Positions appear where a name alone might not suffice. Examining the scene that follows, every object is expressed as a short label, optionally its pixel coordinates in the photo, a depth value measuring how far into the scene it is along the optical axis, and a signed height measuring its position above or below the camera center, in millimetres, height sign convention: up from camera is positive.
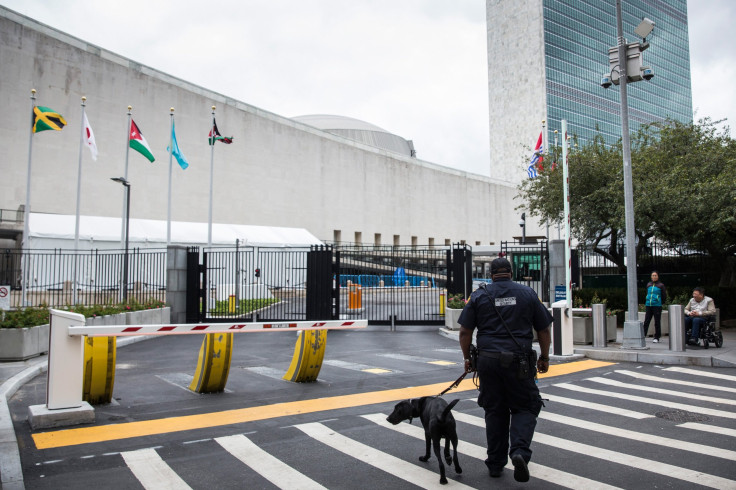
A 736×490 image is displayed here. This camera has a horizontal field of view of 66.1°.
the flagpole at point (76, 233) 20758 +1905
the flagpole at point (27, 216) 24692 +2477
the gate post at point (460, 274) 19531 +30
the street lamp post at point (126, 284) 19516 -383
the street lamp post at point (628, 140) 13547 +3290
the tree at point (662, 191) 18188 +3058
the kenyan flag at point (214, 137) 30798 +7585
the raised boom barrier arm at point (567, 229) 13531 +1127
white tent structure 32619 +2820
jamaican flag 23078 +6362
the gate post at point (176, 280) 19625 -226
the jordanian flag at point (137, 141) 26500 +6241
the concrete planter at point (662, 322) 16375 -1349
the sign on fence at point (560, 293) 14430 -451
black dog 4977 -1334
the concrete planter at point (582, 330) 14562 -1410
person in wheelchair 13711 -892
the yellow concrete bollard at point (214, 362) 8742 -1378
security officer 5000 -735
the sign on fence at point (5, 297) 13836 -606
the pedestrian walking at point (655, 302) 14755 -701
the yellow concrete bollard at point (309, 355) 9625 -1393
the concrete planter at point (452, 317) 18141 -1368
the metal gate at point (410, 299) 19547 -1108
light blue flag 30594 +6503
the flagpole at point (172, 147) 30297 +6789
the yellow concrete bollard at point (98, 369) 7961 -1360
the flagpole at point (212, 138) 30938 +7439
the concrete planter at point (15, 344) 11664 -1473
